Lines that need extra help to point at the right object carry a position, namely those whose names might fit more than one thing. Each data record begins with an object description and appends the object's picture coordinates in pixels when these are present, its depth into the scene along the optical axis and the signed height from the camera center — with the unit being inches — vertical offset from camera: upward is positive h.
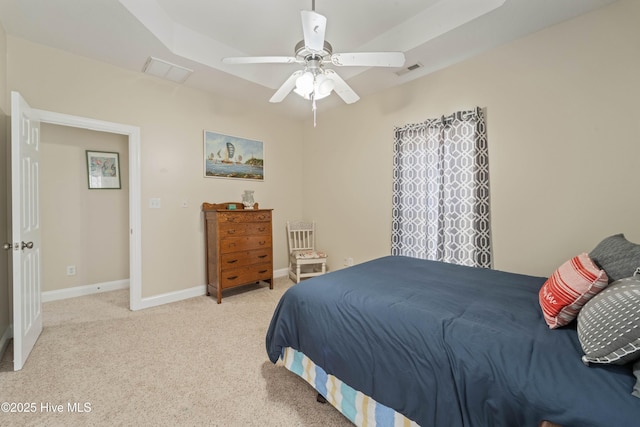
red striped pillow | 45.6 -14.3
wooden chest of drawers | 134.0 -15.9
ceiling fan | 74.8 +43.4
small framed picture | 147.6 +26.1
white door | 77.0 -3.5
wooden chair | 160.1 -23.4
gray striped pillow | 33.9 -15.5
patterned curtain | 105.7 +9.3
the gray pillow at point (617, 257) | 48.9 -9.2
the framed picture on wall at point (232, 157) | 145.6 +33.0
